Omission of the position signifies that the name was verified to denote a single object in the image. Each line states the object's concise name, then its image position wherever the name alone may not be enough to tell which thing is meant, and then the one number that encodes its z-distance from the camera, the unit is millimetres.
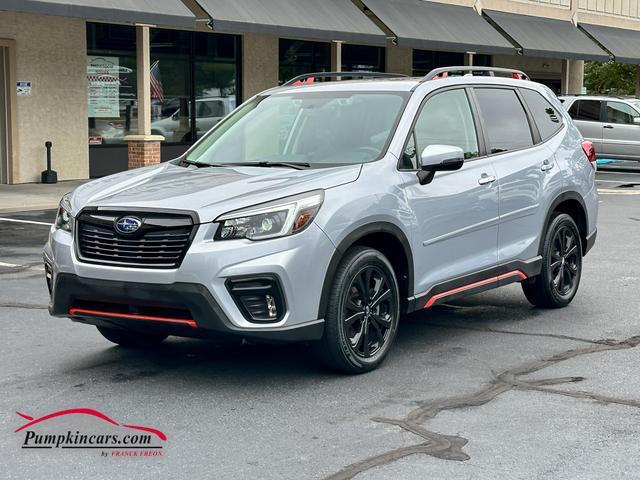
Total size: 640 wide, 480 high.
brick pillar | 20953
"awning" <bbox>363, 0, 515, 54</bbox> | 25969
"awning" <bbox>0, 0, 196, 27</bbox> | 17219
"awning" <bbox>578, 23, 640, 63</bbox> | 35344
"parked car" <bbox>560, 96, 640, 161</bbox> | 26016
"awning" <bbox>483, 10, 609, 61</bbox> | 30812
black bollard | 21203
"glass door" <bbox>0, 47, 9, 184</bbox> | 20688
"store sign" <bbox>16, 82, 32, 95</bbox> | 20842
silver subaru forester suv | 5820
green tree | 51438
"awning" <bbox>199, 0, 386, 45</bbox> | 21000
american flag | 23703
